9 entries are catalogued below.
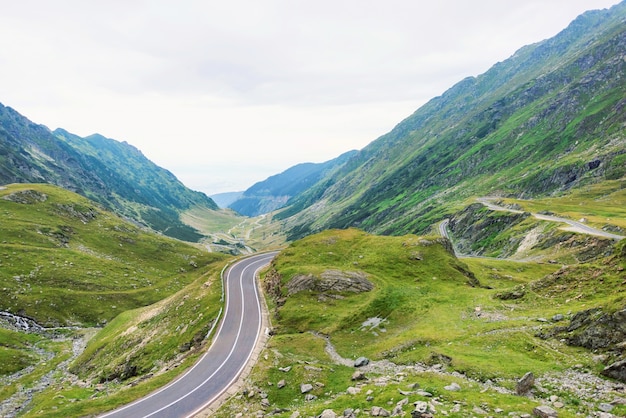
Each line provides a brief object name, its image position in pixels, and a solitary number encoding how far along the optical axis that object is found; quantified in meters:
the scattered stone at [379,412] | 24.20
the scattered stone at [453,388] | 26.90
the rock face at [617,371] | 24.73
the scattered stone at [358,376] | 33.77
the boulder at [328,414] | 25.83
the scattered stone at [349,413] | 25.32
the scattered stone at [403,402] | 24.59
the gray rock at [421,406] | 22.97
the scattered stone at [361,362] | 37.88
